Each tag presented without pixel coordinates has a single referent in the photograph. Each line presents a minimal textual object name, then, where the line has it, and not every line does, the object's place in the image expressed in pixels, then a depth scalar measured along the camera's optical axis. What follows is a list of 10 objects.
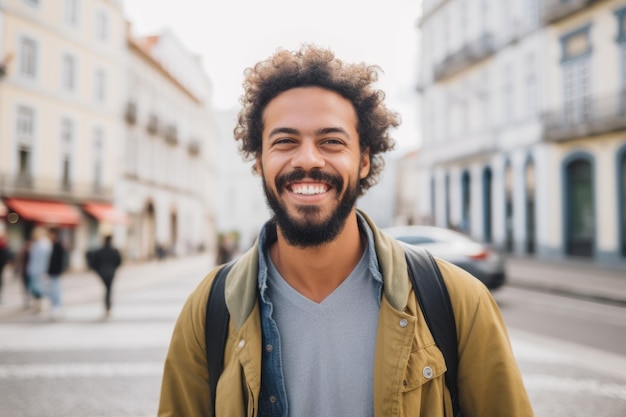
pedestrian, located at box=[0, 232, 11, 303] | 12.14
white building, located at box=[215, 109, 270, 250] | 56.88
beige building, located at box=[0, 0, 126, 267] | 20.44
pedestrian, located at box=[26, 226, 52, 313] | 10.67
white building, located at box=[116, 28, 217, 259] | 29.20
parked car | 10.42
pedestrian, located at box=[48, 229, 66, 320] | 9.72
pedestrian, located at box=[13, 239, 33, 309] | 11.14
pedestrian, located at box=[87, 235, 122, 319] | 9.88
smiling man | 1.68
